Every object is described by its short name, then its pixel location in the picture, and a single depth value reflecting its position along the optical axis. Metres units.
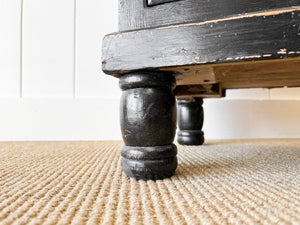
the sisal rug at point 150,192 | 0.25
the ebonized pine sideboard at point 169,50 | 0.33
